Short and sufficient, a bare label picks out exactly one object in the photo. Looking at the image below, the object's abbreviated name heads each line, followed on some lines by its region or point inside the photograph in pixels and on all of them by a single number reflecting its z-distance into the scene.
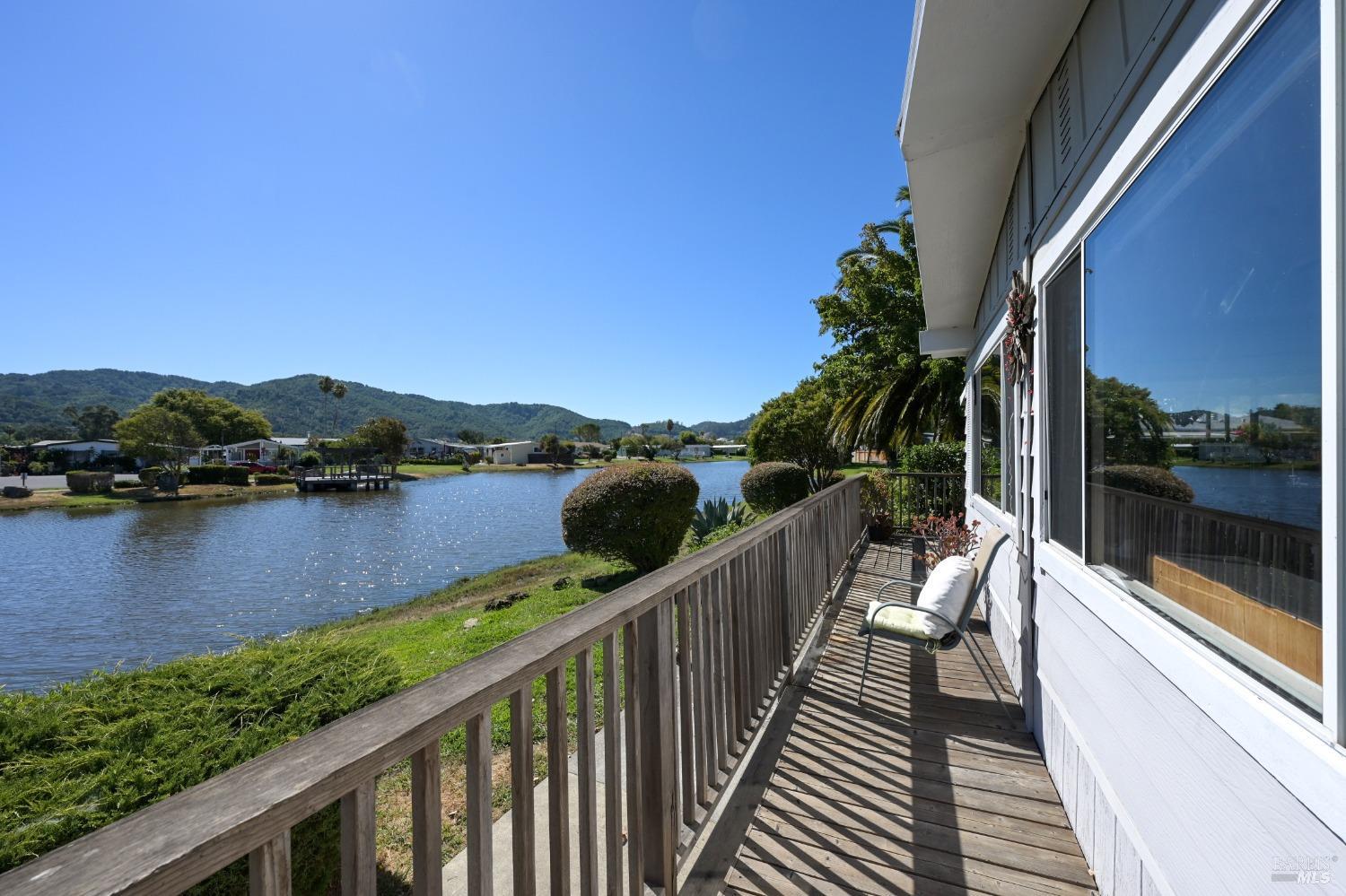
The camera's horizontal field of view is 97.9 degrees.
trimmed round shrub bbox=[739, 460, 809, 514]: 11.39
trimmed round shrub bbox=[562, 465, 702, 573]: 8.56
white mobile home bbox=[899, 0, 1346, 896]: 0.95
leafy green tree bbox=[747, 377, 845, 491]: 17.86
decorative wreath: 2.96
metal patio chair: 3.17
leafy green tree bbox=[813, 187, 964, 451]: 12.95
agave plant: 9.96
